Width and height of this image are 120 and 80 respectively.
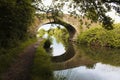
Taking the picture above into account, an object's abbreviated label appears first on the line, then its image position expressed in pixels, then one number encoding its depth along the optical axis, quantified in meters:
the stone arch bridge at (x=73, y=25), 12.15
